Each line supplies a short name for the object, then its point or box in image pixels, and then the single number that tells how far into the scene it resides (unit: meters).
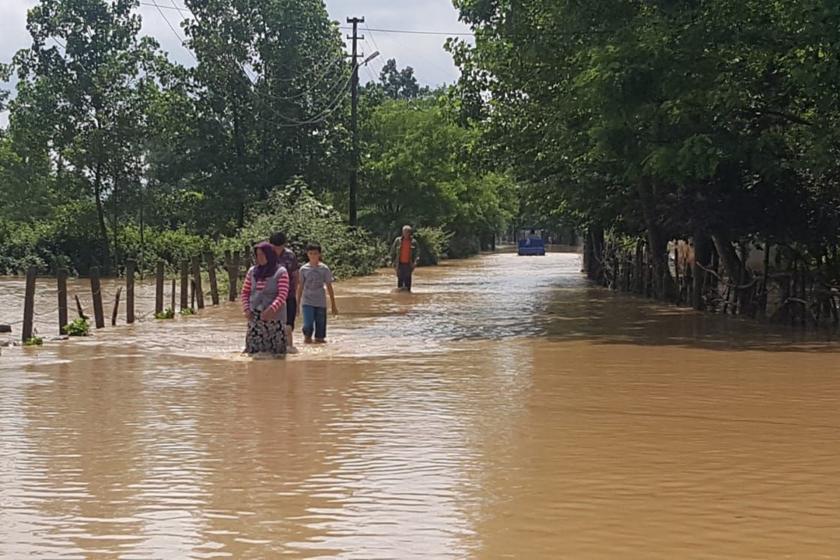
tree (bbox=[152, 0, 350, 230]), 53.34
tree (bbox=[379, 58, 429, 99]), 172.12
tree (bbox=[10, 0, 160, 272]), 52.44
